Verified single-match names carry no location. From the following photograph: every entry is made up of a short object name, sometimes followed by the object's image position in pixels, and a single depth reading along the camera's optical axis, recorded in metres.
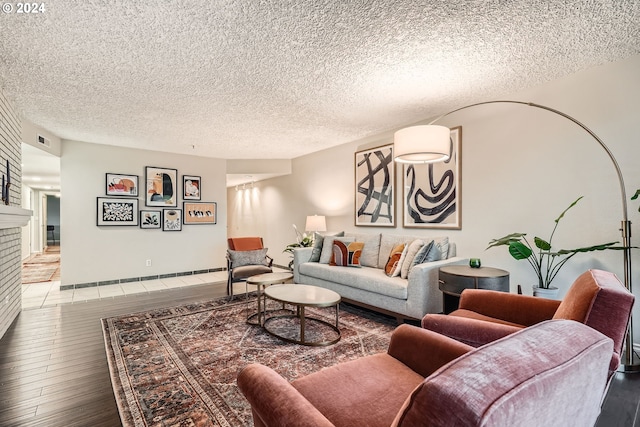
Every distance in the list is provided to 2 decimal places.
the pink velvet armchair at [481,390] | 0.57
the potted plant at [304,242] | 5.79
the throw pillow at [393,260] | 3.72
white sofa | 3.24
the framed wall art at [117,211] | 5.54
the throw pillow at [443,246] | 3.64
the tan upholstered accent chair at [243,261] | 4.52
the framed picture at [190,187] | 6.39
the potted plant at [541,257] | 2.85
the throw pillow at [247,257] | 4.73
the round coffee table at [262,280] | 3.46
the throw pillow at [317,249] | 4.90
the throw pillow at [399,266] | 3.68
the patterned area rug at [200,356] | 1.93
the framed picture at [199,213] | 6.45
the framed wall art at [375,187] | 4.73
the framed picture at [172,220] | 6.16
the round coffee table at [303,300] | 2.85
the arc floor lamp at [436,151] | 2.40
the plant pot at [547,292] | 2.92
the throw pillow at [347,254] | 4.34
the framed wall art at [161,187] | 5.98
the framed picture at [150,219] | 5.93
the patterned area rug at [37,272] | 5.95
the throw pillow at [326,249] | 4.71
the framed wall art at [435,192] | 3.93
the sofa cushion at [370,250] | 4.41
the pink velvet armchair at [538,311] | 1.25
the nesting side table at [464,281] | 2.85
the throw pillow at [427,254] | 3.50
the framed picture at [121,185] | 5.59
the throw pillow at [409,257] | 3.60
